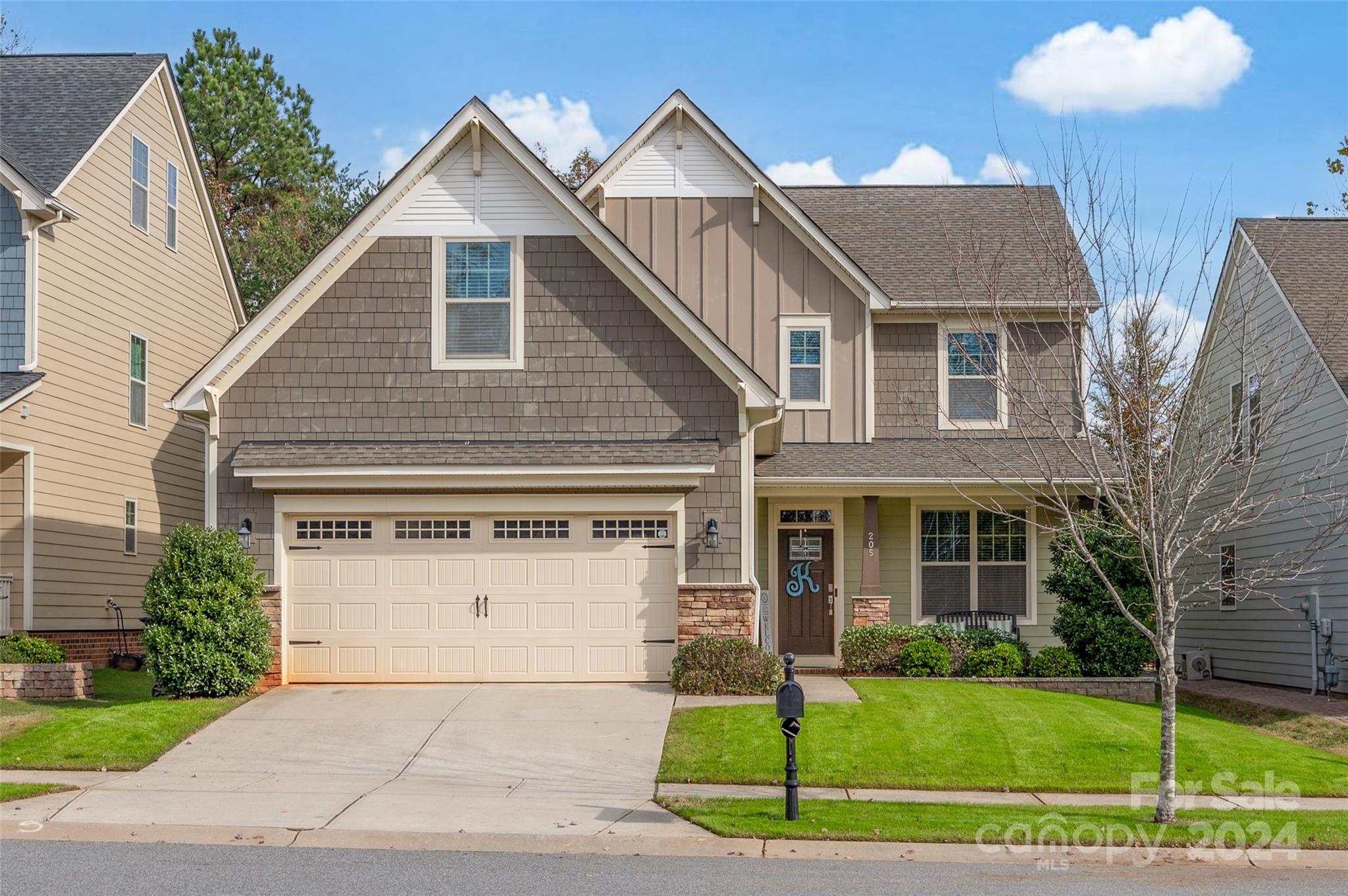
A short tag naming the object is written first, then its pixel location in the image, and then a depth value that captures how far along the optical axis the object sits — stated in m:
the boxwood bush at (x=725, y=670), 15.59
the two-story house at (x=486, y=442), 16.22
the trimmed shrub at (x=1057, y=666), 17.73
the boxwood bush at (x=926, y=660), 17.84
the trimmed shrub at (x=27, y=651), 16.61
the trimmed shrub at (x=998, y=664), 17.89
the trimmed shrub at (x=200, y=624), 15.08
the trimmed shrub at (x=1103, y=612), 17.44
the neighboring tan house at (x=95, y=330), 18.92
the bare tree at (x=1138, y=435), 10.42
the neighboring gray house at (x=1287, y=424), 19.06
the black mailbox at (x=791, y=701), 10.20
